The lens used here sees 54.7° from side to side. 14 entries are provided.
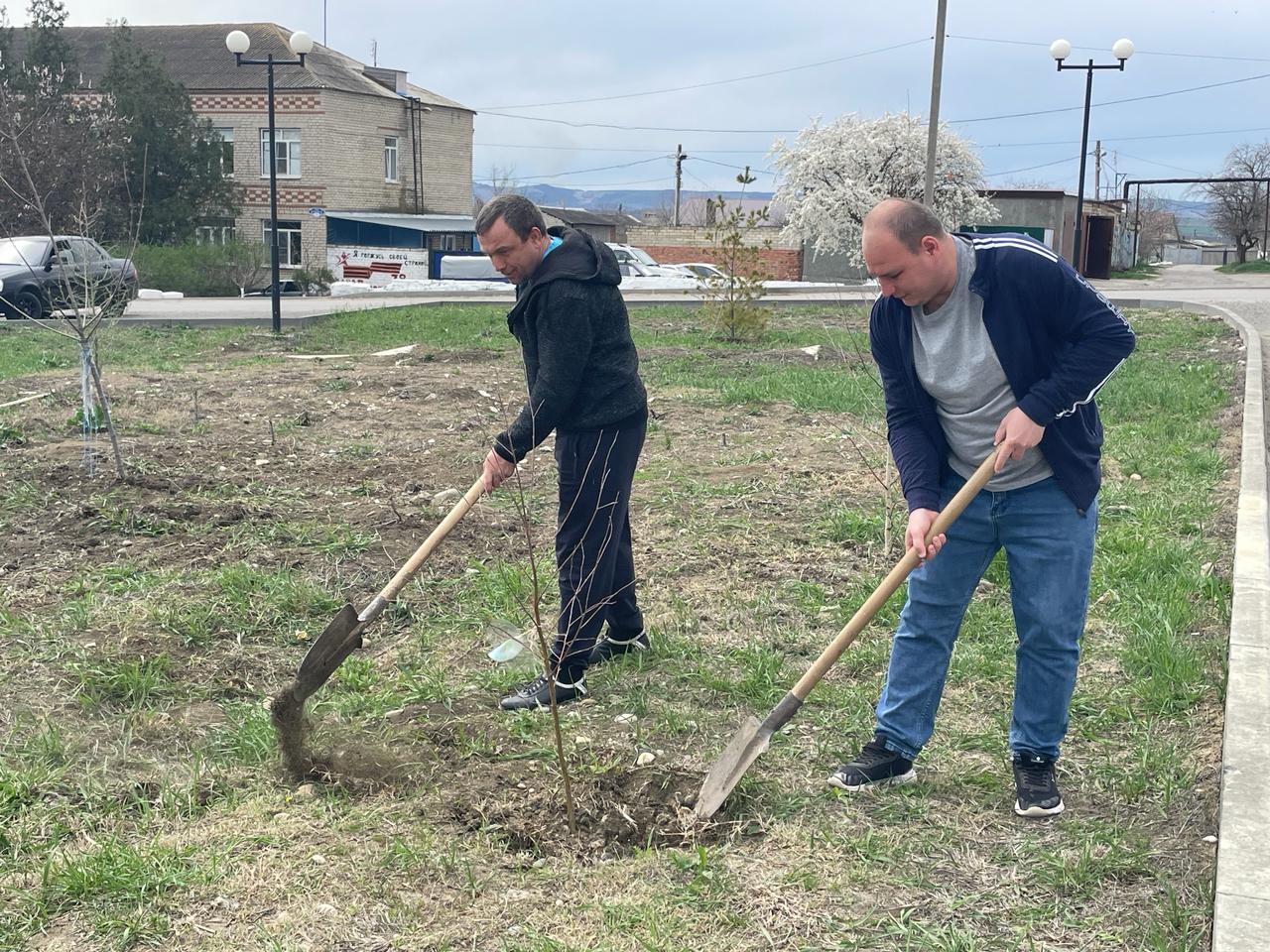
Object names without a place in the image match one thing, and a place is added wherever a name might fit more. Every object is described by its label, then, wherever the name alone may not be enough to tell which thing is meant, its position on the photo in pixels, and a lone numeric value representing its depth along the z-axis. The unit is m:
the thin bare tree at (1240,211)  54.78
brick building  41.16
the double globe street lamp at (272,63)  17.26
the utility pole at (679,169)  64.94
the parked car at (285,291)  31.11
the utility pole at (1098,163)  77.12
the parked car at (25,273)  19.02
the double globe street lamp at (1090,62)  20.78
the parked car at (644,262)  33.25
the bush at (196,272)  31.03
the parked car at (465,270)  36.66
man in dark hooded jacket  3.94
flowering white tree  35.84
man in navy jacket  3.02
